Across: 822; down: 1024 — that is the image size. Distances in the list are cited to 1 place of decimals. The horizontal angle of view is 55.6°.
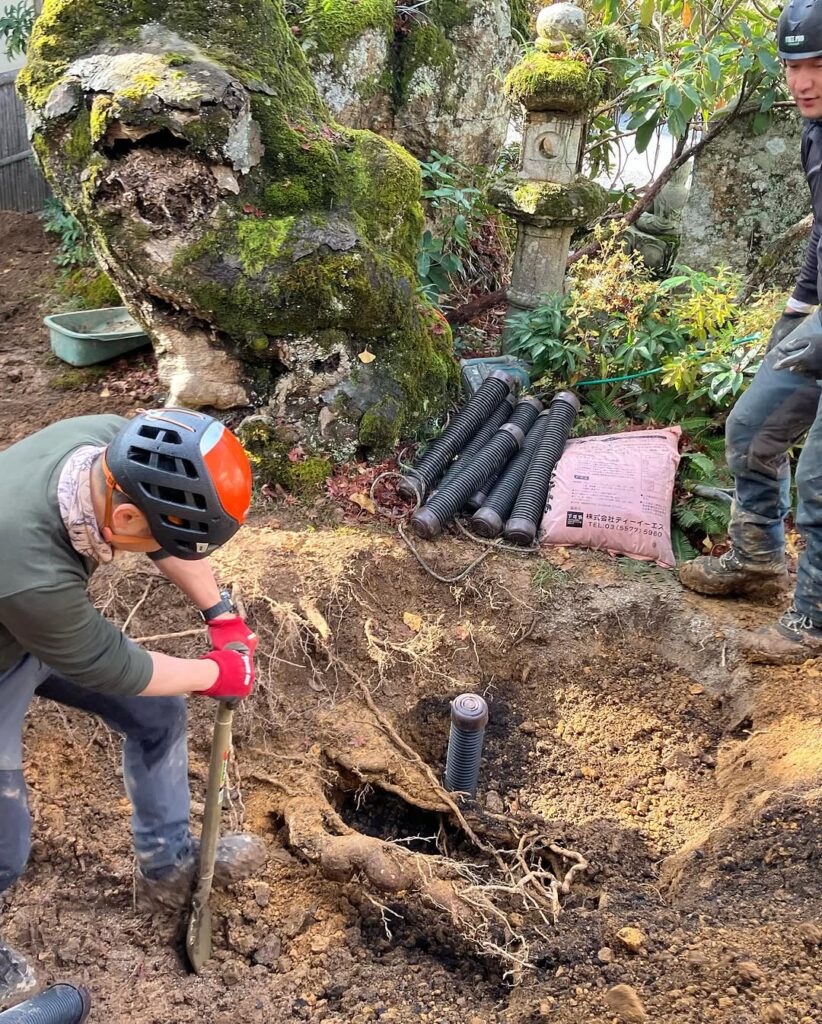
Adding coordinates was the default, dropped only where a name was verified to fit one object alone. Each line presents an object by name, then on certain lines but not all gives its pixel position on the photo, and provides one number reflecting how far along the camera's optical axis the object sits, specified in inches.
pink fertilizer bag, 145.9
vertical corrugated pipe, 105.5
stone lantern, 178.7
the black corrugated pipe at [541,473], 145.9
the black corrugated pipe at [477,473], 144.2
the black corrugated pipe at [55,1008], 72.0
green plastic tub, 189.6
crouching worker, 60.8
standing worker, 98.2
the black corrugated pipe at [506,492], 146.3
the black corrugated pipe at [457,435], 151.9
